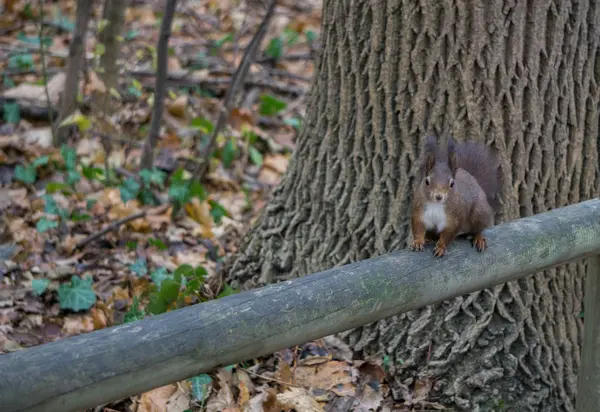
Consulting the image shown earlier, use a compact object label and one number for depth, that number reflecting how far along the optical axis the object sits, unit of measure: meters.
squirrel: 2.29
